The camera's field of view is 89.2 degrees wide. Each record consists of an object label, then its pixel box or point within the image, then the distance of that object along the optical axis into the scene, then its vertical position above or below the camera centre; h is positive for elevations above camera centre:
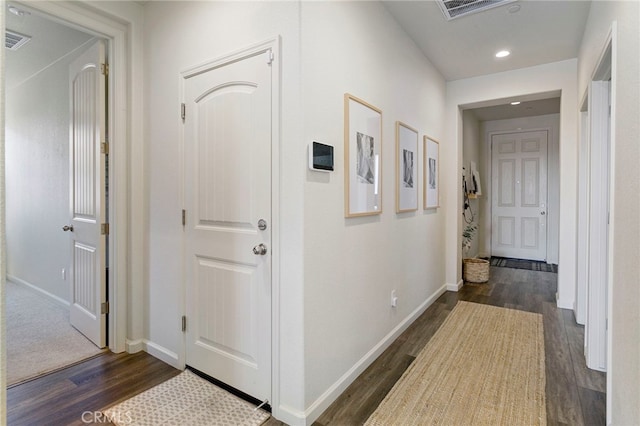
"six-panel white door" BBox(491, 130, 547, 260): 5.97 +0.28
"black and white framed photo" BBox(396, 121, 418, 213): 2.77 +0.38
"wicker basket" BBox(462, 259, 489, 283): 4.55 -0.86
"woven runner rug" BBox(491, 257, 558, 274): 5.43 -0.96
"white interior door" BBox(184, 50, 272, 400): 1.83 -0.08
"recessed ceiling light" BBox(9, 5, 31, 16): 2.39 +1.50
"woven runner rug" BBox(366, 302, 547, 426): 1.78 -1.12
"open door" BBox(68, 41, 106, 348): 2.52 +0.12
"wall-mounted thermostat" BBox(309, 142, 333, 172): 1.70 +0.29
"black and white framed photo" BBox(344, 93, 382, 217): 2.05 +0.36
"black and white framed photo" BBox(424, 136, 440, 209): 3.39 +0.40
